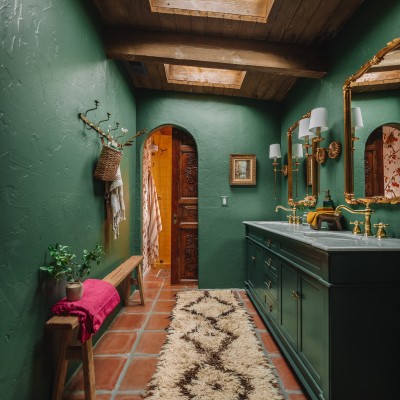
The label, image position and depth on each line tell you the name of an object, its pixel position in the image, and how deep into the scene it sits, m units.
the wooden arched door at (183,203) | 3.97
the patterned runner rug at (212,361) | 1.65
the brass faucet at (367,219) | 1.86
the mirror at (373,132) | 1.76
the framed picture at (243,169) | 3.79
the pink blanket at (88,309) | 1.44
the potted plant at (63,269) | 1.45
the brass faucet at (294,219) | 2.95
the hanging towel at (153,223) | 4.59
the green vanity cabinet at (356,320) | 1.36
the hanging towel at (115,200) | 2.38
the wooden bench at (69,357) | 1.41
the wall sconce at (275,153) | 3.55
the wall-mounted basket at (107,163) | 2.11
